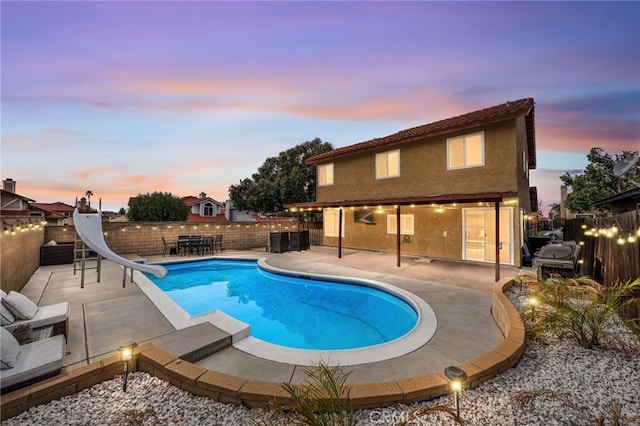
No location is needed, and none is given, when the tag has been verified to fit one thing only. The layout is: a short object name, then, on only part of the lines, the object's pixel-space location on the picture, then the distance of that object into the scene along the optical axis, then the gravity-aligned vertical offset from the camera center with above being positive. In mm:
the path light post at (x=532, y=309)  4473 -1633
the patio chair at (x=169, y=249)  13426 -1669
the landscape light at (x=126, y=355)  3063 -1645
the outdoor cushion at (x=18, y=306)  3676 -1291
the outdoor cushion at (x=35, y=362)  2658 -1605
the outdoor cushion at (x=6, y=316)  3446 -1338
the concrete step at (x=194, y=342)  3680 -1902
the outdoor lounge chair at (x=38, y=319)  3512 -1463
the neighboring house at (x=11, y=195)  11812 +1032
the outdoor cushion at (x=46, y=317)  3603 -1465
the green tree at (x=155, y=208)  27906 +973
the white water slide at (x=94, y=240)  6508 -632
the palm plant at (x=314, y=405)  2102 -1719
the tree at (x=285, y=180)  23750 +3404
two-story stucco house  9812 +1472
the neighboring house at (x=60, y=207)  40169 +1542
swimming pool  3715 -2003
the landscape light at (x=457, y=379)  2496 -1561
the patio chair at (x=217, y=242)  14706 -1472
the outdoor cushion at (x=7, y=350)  2703 -1427
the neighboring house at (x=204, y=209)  36062 +1145
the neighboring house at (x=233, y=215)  37781 +285
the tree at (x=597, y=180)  19172 +2779
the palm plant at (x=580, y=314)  3732 -1525
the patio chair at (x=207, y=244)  13852 -1459
